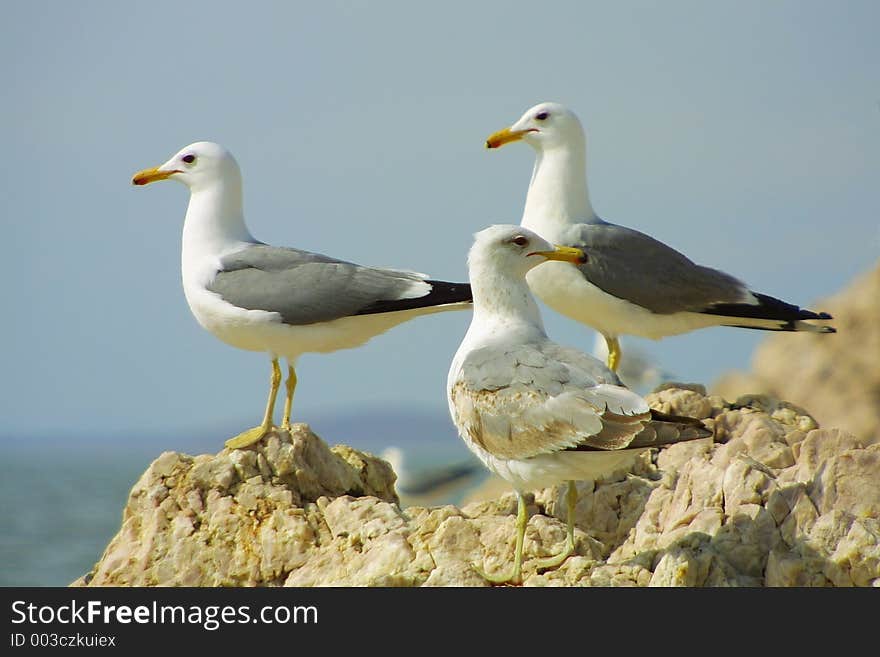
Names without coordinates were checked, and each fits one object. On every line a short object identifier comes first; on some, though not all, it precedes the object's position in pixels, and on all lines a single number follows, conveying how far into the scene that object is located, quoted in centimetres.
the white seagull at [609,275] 2019
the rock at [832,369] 3291
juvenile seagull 1265
